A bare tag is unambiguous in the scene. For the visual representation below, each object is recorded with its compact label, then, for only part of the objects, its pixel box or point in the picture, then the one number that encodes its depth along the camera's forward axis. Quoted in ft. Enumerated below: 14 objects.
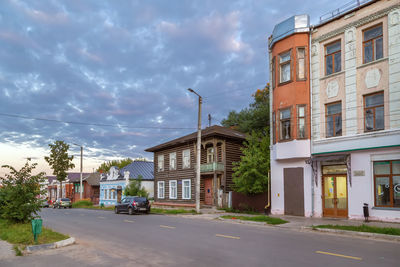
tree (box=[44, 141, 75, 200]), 196.44
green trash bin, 36.45
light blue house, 151.97
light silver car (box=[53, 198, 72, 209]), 163.32
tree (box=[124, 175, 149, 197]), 132.87
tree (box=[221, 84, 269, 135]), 140.05
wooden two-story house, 106.32
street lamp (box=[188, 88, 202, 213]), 86.79
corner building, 71.41
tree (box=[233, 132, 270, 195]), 82.23
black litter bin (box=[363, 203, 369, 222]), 58.19
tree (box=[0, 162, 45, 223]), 51.65
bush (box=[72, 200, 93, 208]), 171.42
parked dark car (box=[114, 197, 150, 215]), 93.25
